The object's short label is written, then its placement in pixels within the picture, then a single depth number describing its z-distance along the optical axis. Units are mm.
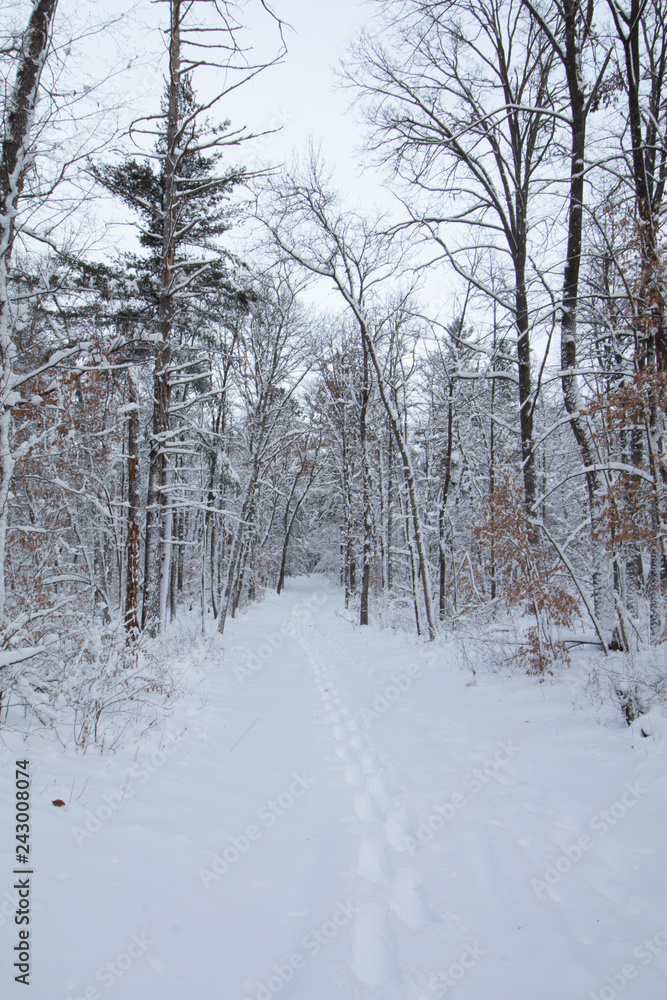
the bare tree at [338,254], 10976
